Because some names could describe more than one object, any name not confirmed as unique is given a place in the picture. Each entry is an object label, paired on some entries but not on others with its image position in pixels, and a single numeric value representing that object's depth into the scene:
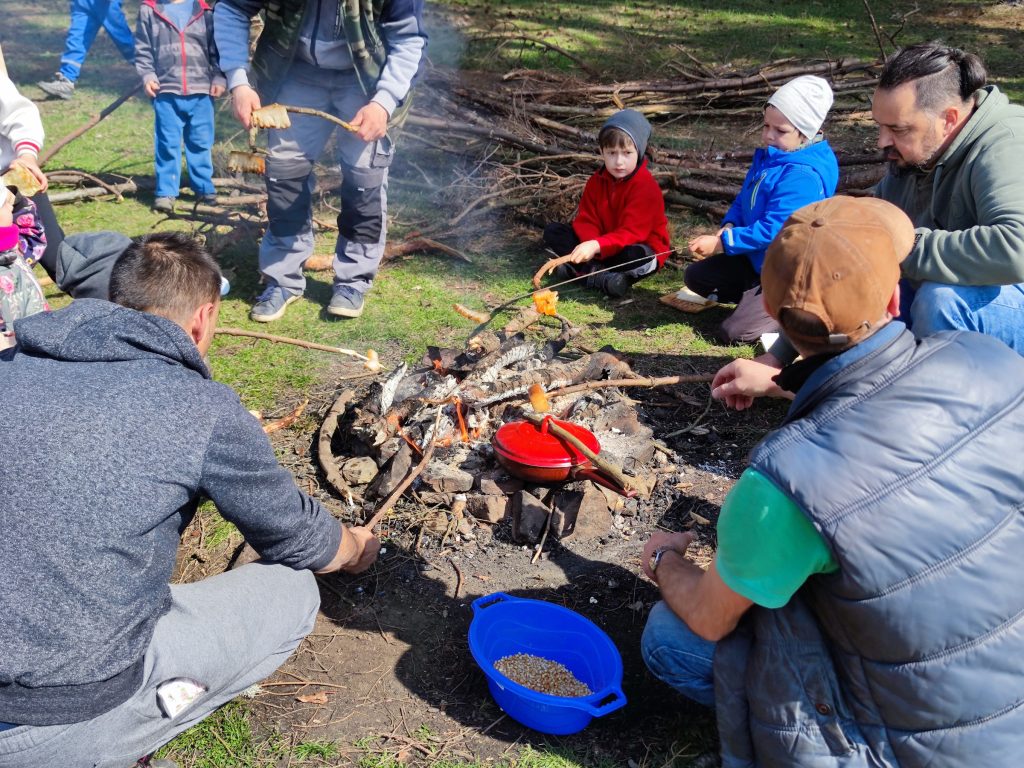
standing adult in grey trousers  4.81
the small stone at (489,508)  3.56
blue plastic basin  2.52
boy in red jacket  5.70
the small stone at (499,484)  3.64
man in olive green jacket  3.45
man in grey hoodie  1.96
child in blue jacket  4.66
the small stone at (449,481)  3.68
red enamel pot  3.49
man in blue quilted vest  1.77
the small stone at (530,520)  3.45
